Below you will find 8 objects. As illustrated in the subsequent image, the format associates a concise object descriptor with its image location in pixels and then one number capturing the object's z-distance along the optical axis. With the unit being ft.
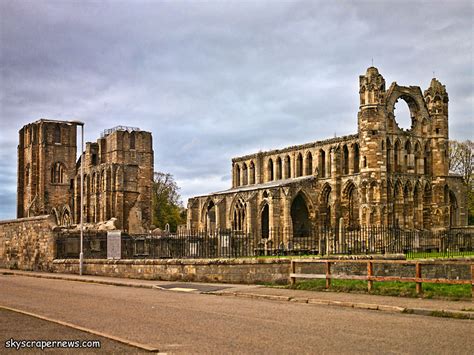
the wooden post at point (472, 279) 54.06
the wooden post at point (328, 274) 64.49
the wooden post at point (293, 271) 69.92
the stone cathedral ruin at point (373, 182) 180.24
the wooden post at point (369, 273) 61.36
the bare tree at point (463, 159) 240.32
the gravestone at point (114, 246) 107.24
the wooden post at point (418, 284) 57.16
